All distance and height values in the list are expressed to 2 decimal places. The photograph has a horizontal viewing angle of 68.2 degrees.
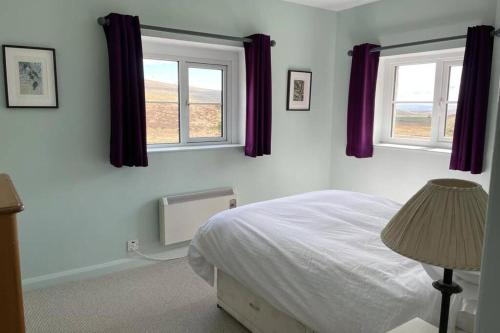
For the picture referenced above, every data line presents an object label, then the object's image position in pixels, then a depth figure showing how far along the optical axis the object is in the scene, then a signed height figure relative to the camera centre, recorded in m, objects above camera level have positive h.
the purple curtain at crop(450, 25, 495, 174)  2.80 +0.19
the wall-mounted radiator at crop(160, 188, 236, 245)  3.20 -0.80
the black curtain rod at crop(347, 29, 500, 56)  2.73 +0.72
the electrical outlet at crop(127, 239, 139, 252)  3.14 -1.06
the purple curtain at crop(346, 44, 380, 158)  3.65 +0.23
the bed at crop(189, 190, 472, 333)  1.51 -0.69
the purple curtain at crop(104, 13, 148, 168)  2.75 +0.22
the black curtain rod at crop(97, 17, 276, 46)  2.73 +0.74
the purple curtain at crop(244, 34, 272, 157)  3.45 +0.27
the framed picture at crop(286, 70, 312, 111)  3.86 +0.34
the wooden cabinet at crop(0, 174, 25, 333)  0.82 -0.35
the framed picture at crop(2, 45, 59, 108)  2.51 +0.29
